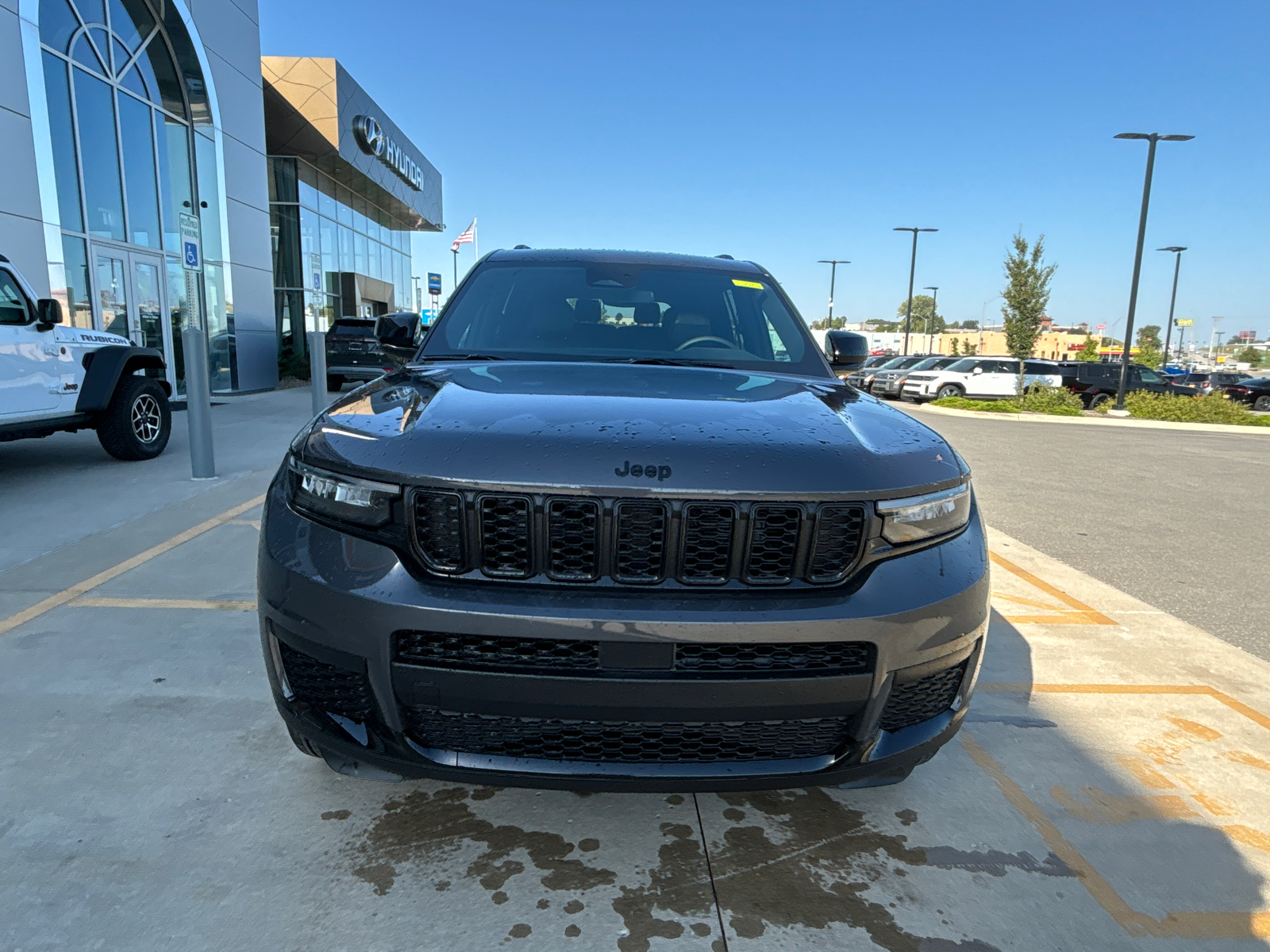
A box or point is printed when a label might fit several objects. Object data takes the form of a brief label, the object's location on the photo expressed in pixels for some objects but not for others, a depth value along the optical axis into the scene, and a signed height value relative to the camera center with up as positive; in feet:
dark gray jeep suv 5.30 -1.81
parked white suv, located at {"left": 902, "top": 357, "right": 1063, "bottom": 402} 79.00 -3.05
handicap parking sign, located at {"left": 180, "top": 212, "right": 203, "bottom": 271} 23.85 +2.76
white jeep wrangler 20.06 -1.47
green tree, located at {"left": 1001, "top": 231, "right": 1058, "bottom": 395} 79.56 +5.88
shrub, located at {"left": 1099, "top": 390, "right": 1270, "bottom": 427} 63.27 -4.64
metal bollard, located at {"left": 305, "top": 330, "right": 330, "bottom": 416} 33.83 -1.34
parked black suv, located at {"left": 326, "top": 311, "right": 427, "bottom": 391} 51.29 -1.14
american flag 110.93 +14.40
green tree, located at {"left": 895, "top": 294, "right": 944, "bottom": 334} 488.85 +21.76
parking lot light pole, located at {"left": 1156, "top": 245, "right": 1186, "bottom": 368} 121.80 +14.35
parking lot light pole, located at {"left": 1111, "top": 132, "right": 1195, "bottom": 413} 61.21 +8.33
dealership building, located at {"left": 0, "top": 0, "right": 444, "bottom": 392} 31.35 +8.70
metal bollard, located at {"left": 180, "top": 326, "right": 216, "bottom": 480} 21.83 -2.15
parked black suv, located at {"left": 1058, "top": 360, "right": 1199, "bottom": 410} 79.46 -2.97
